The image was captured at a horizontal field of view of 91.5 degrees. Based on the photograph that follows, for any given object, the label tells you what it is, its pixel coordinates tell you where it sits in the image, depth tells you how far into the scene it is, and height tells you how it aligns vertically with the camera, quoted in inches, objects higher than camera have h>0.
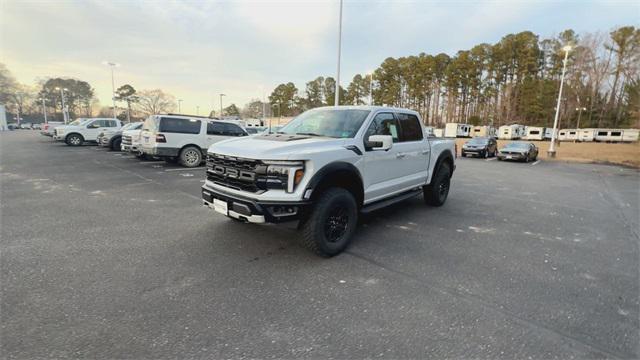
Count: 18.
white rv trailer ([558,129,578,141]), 1948.8 +53.4
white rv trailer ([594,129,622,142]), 1862.0 +52.3
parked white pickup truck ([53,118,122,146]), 731.4 -5.6
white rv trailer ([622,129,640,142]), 1787.6 +54.3
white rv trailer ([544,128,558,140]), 1959.5 +56.0
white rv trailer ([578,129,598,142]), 1907.0 +50.1
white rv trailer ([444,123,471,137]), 1966.0 +58.5
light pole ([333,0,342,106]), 615.8 +191.8
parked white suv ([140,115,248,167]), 415.5 -7.2
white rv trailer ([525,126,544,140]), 1920.5 +52.3
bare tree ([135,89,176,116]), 3088.1 +279.4
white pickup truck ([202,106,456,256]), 135.9 -18.0
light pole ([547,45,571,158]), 901.7 -29.0
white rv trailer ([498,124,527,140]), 1872.5 +52.4
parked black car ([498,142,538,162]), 728.3 -25.3
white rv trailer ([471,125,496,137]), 1966.0 +57.2
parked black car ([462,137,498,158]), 809.5 -19.6
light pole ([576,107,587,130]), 2185.0 +230.4
